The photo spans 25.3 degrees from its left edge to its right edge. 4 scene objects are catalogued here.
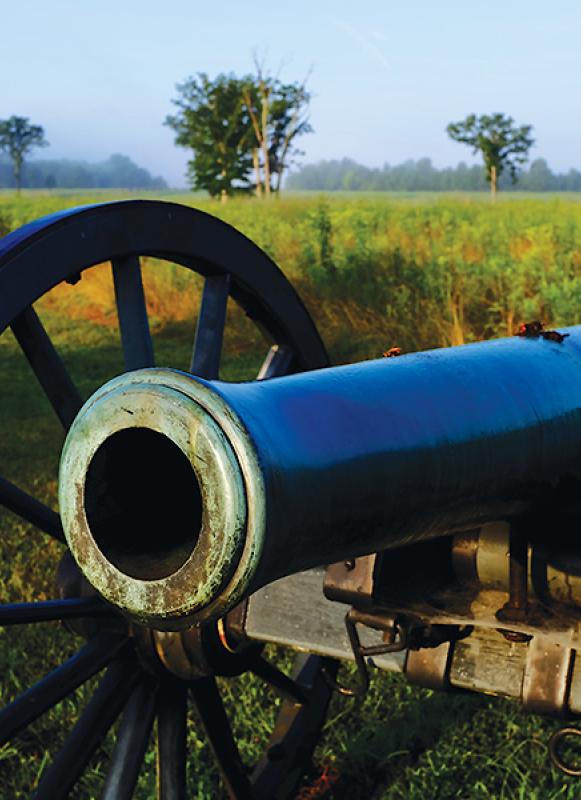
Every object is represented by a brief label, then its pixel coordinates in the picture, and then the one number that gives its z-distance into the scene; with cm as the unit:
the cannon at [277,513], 156
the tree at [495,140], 4519
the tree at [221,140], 4053
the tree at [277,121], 3894
